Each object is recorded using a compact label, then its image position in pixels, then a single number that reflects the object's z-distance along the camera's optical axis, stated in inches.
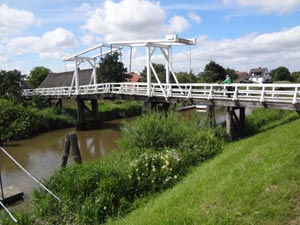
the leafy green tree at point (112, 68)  1387.8
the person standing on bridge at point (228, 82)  642.8
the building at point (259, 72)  2964.6
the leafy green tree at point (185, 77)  2018.1
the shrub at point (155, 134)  412.2
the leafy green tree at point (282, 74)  3157.2
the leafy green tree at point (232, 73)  2813.7
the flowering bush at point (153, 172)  300.8
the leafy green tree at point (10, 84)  1189.7
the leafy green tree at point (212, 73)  2138.3
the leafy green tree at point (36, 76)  2297.0
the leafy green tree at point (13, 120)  898.7
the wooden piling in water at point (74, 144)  363.3
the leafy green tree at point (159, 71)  1949.1
